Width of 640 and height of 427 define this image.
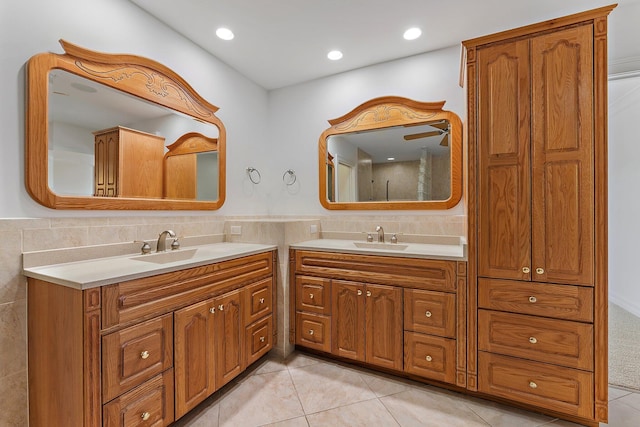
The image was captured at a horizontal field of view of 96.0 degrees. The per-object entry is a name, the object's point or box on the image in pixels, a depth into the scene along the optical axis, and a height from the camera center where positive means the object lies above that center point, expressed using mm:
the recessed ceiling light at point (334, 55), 2559 +1417
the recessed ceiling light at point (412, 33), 2241 +1414
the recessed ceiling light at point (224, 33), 2236 +1411
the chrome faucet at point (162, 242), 1996 -209
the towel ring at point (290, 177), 3133 +379
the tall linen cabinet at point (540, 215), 1559 -22
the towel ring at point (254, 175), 2984 +391
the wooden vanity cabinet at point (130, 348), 1210 -663
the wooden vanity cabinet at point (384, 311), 1878 -719
